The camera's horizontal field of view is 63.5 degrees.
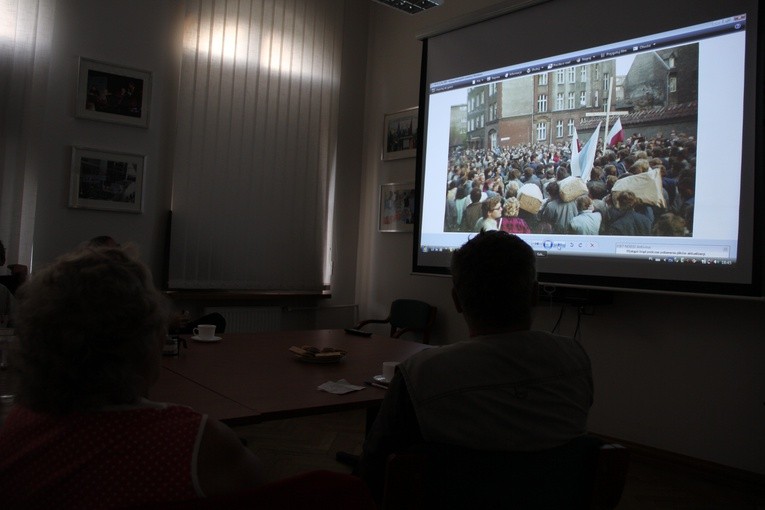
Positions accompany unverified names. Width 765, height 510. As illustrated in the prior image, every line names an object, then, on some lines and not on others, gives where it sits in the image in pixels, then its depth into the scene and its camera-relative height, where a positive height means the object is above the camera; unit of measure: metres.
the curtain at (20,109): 4.15 +1.01
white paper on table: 1.93 -0.36
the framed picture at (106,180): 4.41 +0.60
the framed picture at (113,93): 4.43 +1.24
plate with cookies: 2.35 -0.31
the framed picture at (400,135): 5.27 +1.25
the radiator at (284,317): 5.04 -0.39
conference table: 1.71 -0.36
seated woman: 0.87 -0.23
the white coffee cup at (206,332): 2.78 -0.29
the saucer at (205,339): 2.75 -0.32
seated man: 1.19 -0.22
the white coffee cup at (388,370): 2.09 -0.31
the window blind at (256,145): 4.90 +1.05
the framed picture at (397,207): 5.25 +0.62
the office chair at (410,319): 4.88 -0.32
